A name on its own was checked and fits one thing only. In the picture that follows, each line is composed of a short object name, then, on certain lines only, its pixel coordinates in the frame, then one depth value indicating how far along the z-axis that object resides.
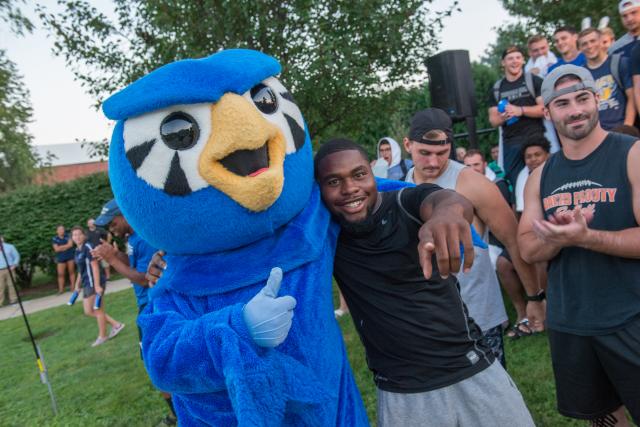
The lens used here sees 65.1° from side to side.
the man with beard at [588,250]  2.16
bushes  14.72
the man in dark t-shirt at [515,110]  4.96
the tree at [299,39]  6.25
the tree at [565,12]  10.51
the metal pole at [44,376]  5.25
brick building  40.12
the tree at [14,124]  18.05
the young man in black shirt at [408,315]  1.88
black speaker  6.39
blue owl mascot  1.65
